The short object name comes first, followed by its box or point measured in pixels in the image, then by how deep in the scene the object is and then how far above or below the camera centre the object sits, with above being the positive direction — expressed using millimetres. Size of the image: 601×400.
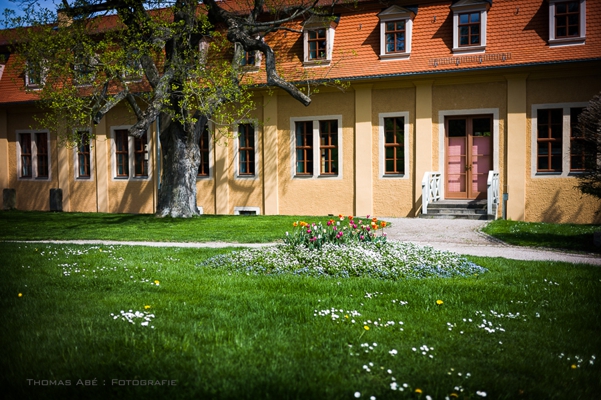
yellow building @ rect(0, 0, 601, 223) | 18000 +1737
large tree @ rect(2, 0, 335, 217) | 16156 +3361
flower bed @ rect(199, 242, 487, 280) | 7918 -1315
